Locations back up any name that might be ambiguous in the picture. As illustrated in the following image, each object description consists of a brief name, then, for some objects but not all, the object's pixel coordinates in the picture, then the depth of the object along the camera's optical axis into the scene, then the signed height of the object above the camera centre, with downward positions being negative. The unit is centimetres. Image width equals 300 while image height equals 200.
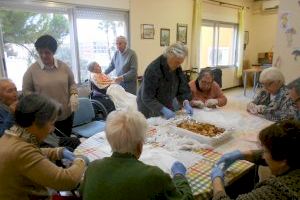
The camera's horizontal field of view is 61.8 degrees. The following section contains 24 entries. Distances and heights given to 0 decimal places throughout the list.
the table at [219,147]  125 -65
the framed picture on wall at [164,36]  511 +17
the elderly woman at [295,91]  180 -34
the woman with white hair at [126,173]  89 -46
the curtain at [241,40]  709 +10
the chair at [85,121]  278 -87
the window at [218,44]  655 +1
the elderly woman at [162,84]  216 -34
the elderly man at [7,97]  173 -38
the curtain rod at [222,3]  630 +105
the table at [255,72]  653 -73
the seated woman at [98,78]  384 -50
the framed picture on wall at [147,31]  470 +26
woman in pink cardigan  264 -49
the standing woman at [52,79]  212 -30
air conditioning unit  713 +108
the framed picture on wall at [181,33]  546 +25
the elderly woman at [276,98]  207 -45
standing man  368 -31
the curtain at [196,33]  566 +26
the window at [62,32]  321 +19
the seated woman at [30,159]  101 -45
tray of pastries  164 -59
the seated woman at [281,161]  87 -43
